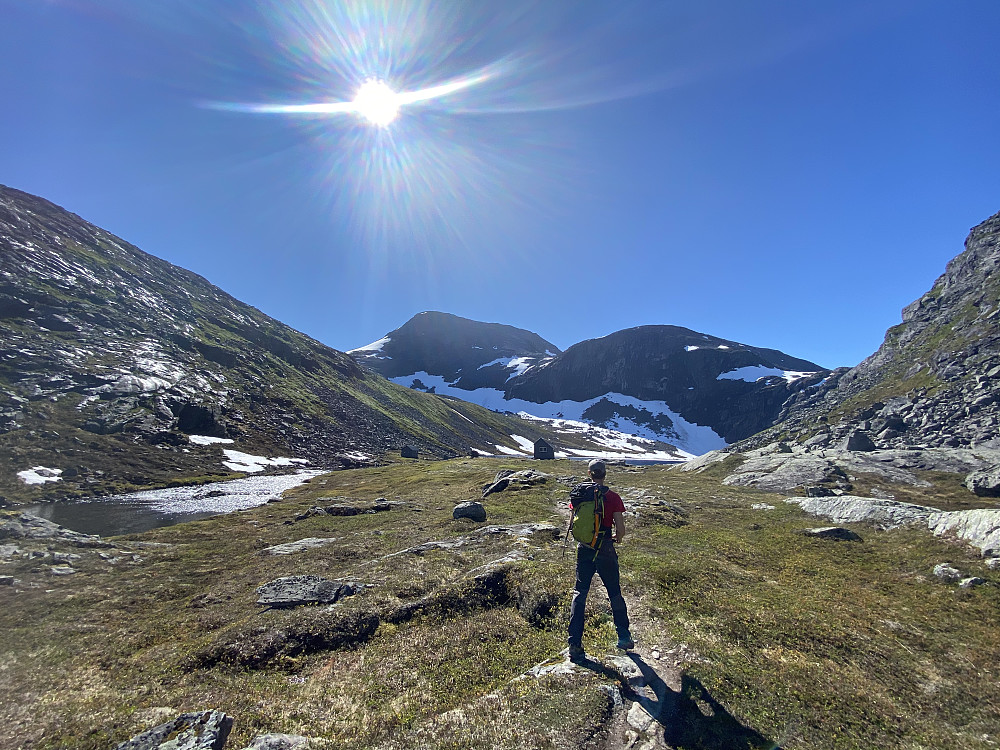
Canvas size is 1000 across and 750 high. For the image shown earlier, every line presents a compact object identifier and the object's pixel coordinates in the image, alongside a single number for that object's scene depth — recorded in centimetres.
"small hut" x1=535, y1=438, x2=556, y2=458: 13662
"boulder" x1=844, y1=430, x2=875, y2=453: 6881
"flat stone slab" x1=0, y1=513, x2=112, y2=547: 2462
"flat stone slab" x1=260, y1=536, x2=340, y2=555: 2711
